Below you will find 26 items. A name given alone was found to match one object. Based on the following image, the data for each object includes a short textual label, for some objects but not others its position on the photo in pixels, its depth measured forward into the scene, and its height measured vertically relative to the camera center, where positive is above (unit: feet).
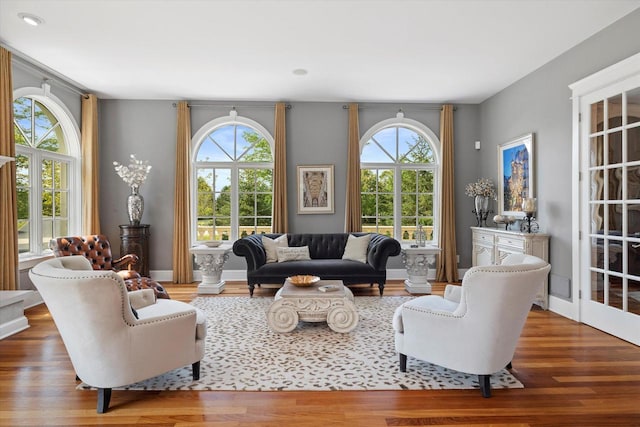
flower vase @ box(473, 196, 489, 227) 20.21 +0.23
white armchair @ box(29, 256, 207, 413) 7.09 -2.48
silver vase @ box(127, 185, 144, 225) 19.84 +0.35
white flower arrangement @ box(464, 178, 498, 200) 20.04 +1.28
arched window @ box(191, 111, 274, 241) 22.15 +1.78
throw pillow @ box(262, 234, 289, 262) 18.76 -1.72
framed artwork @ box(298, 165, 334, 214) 21.66 +1.41
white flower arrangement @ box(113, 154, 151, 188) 19.77 +2.27
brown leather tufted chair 14.08 -1.78
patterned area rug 8.81 -4.14
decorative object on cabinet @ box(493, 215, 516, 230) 17.93 -0.35
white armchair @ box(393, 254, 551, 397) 7.73 -2.50
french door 11.69 +0.19
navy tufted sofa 17.48 -2.67
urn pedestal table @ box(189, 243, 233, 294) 18.81 -2.56
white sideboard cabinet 15.38 -1.56
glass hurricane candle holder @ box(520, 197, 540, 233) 15.87 -0.05
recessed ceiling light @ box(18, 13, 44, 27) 12.00 +6.57
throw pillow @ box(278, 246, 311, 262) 18.62 -2.12
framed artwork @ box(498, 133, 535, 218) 17.11 +1.91
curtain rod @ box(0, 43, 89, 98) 15.19 +6.63
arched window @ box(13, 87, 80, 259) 16.42 +2.19
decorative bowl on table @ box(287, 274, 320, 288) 13.38 -2.53
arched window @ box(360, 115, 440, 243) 22.35 +1.88
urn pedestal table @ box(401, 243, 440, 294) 18.72 -2.68
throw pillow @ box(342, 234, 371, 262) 18.94 -1.87
